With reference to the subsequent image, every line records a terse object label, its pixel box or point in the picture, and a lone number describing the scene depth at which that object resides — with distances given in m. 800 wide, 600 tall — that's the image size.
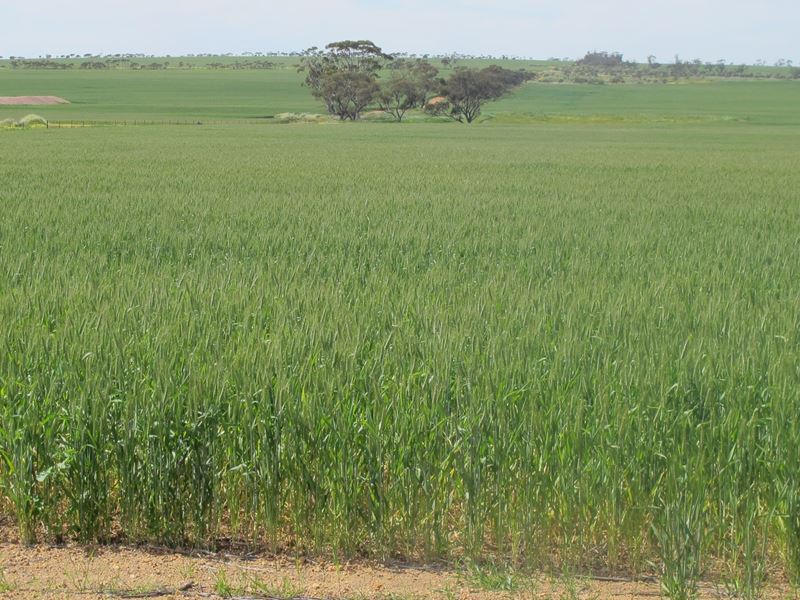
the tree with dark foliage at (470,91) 100.62
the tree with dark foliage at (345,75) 100.19
